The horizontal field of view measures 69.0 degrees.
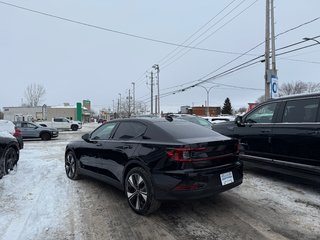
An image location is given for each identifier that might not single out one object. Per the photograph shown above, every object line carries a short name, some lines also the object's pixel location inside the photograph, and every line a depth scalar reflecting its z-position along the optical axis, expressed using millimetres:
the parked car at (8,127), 9013
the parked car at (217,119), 16368
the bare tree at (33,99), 69463
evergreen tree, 71226
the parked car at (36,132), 17271
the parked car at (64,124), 29927
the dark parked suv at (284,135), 4226
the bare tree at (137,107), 77213
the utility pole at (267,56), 11930
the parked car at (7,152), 5309
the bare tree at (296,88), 56081
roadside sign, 11072
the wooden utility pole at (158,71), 37190
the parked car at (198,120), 10897
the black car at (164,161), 3405
